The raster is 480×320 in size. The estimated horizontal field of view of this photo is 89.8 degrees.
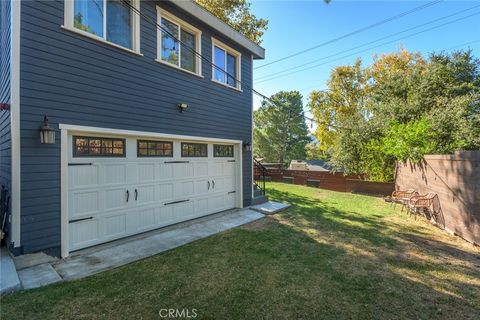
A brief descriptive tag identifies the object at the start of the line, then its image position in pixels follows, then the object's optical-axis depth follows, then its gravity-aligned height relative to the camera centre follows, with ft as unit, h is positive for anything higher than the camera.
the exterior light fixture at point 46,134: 11.54 +1.34
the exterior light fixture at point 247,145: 25.45 +1.69
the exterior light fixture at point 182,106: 18.58 +4.25
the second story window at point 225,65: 22.47 +9.48
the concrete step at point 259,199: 26.40 -4.37
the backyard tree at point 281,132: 98.37 +11.91
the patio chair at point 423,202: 21.53 -3.80
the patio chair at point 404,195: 25.18 -3.93
